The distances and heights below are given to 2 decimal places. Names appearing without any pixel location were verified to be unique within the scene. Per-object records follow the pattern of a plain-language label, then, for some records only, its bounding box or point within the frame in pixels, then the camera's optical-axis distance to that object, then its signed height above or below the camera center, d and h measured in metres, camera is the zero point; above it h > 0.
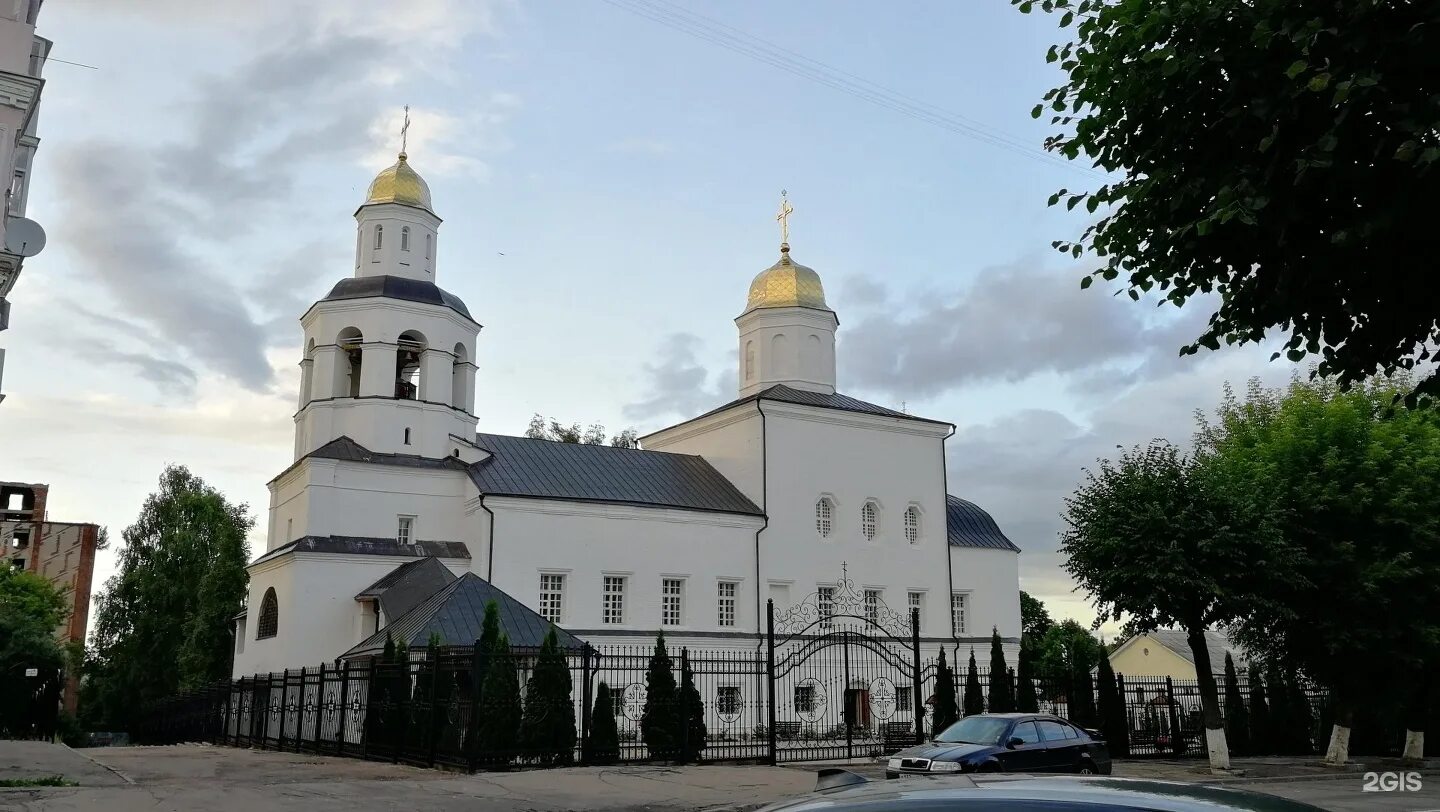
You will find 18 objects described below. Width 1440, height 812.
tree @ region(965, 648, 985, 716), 23.27 -0.41
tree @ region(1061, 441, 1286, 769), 20.28 +2.13
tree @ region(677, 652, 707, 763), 19.83 -0.73
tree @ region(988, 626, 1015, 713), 23.92 -0.34
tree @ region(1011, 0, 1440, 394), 7.73 +3.76
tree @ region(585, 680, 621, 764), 19.42 -0.97
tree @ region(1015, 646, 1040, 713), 23.44 -0.37
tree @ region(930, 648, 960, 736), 23.96 -0.51
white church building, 32.03 +5.01
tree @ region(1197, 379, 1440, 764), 21.53 +2.43
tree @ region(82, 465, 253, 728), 48.56 +3.25
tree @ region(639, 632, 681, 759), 19.97 -0.62
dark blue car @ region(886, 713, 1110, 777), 14.14 -0.92
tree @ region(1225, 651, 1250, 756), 25.47 -0.95
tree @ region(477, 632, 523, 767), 18.56 -0.49
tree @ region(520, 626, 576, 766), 18.77 -0.63
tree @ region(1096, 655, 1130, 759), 23.80 -0.89
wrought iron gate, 31.73 +0.22
